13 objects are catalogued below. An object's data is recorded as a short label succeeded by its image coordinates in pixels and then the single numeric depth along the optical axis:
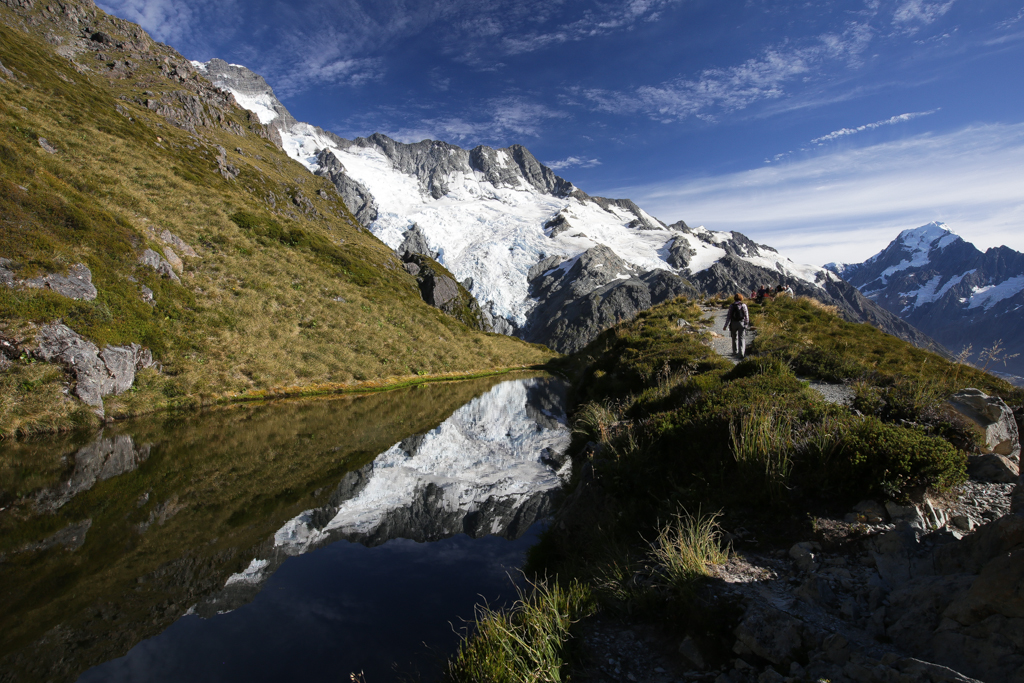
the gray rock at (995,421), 7.22
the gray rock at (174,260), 28.32
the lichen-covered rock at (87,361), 16.45
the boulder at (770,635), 4.04
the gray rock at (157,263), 25.56
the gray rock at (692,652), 4.37
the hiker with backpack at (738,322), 18.50
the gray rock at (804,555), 5.32
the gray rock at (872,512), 5.63
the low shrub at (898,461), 5.81
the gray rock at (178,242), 30.34
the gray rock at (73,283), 18.06
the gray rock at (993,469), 5.93
